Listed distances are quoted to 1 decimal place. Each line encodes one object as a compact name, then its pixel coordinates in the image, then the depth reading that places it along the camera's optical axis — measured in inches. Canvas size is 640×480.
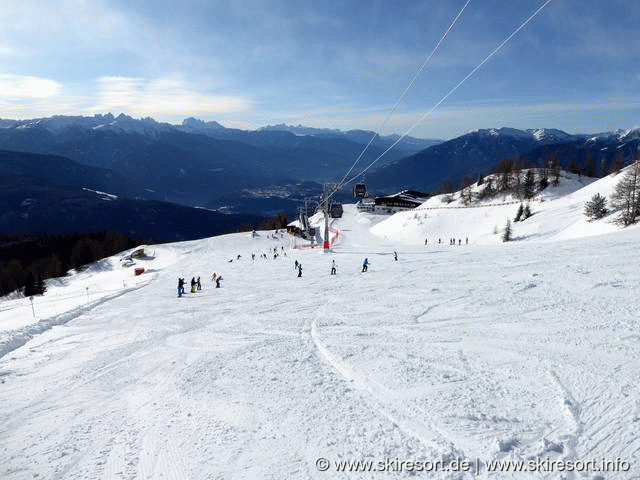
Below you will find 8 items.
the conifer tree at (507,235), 1958.0
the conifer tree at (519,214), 2373.2
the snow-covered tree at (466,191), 3537.4
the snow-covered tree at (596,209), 1867.6
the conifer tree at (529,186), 3004.4
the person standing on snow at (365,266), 1107.2
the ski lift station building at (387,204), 4692.4
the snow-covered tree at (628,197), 1665.8
